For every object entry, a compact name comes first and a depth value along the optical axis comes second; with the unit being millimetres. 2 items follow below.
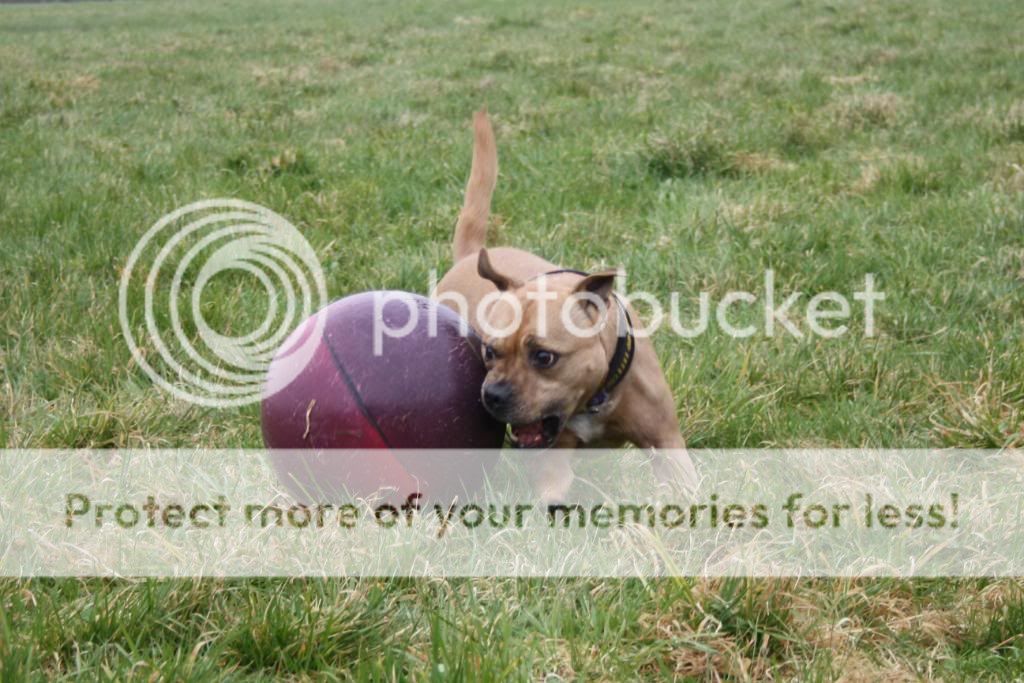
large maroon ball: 2961
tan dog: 3219
